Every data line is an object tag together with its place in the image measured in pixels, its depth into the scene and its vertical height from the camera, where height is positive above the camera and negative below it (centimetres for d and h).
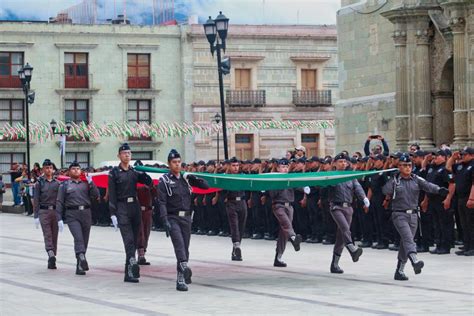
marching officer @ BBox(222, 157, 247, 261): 2250 -113
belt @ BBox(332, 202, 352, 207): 1978 -81
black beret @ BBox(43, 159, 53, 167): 2216 -11
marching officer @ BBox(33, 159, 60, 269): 2209 -86
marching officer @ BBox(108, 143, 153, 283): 1866 -72
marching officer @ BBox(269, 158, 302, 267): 2061 -102
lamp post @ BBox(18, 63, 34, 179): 4769 +311
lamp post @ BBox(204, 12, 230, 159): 3278 +332
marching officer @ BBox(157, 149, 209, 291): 1744 -77
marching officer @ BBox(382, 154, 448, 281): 1802 -70
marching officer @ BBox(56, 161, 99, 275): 2048 -81
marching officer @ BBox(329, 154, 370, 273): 1936 -90
